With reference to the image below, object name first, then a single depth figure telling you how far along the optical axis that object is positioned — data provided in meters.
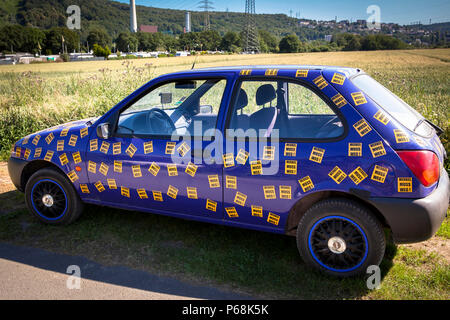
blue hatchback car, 2.98
